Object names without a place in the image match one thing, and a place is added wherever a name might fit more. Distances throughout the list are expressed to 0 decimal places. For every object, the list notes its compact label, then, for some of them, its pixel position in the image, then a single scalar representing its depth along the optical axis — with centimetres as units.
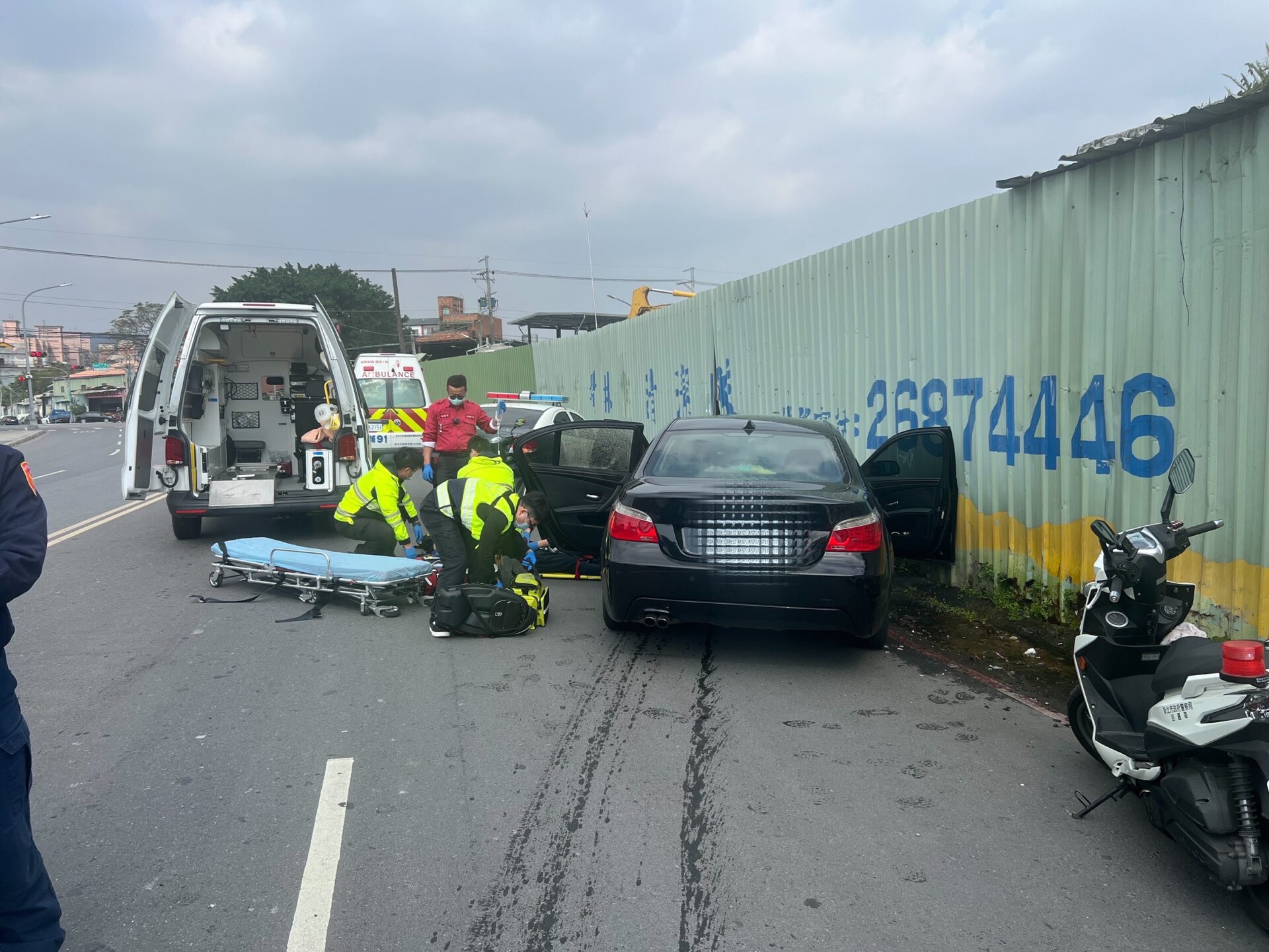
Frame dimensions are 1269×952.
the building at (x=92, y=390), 8019
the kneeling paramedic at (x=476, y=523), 616
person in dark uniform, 234
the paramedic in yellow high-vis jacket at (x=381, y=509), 751
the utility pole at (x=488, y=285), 5766
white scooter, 271
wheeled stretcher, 662
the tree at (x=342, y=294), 6006
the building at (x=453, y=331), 6362
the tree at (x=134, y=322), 8862
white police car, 1230
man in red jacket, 962
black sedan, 491
